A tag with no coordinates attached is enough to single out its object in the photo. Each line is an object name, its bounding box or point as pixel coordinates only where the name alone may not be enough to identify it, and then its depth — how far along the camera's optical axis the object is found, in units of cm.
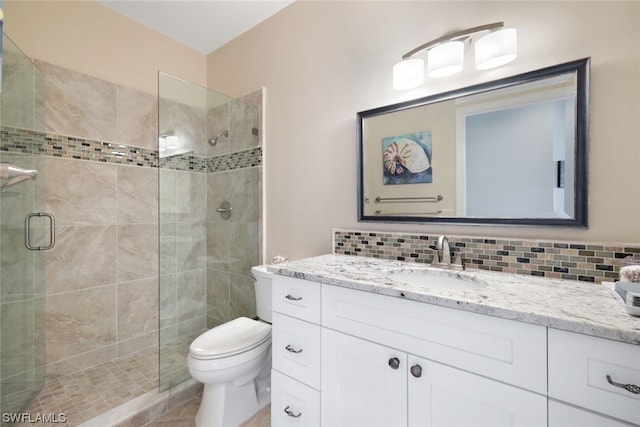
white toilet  138
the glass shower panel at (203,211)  186
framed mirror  107
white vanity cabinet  65
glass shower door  141
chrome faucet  126
